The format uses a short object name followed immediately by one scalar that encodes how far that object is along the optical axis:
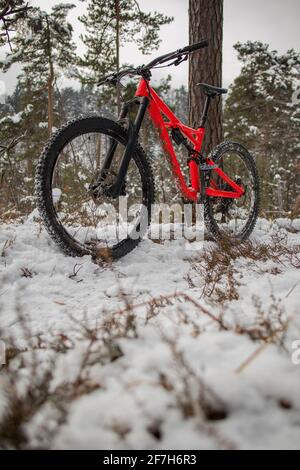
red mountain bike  2.67
